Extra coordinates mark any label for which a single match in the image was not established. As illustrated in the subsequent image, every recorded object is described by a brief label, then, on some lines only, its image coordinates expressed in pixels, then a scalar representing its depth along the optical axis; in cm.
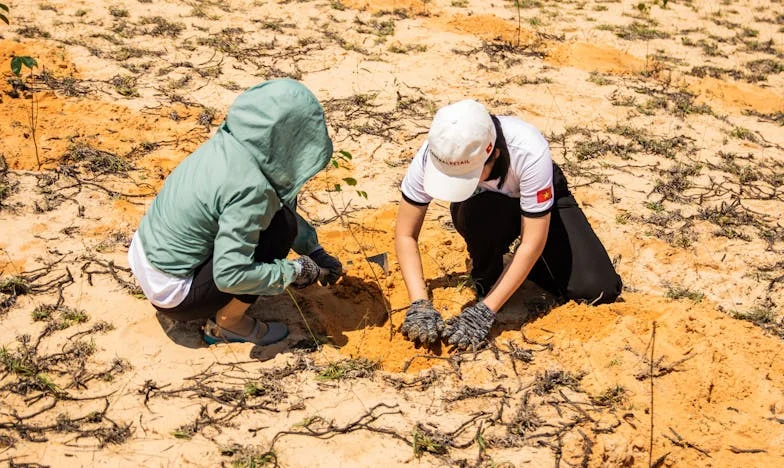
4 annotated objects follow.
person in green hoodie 258
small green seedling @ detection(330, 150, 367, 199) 321
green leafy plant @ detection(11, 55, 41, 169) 387
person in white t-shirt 270
